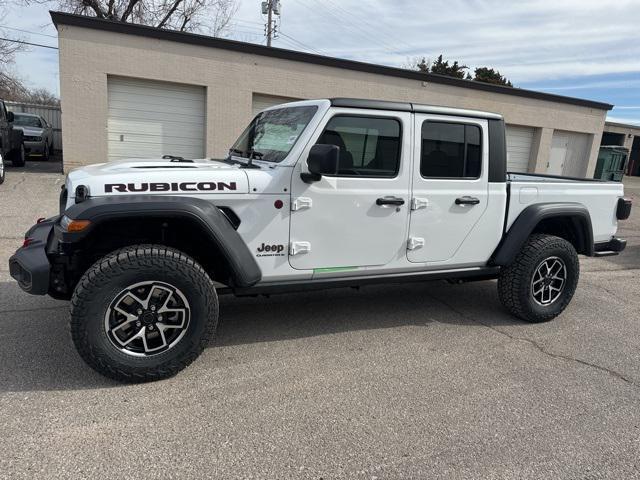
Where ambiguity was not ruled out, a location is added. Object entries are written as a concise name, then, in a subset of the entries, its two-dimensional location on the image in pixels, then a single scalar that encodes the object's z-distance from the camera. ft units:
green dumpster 74.64
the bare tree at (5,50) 75.05
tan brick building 39.37
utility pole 102.31
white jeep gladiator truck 10.10
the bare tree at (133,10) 68.95
